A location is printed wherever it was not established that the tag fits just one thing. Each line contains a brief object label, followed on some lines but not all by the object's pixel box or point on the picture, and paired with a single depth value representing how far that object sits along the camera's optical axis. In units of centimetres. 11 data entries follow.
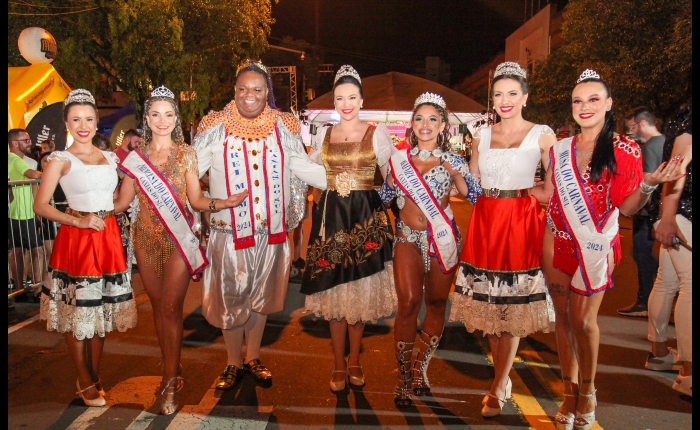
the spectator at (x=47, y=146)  851
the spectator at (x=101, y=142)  804
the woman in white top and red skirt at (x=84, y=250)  376
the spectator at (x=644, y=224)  573
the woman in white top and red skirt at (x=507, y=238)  362
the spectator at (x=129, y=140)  871
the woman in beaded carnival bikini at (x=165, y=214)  384
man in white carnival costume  417
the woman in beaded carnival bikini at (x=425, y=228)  385
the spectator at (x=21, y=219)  671
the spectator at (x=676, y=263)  356
